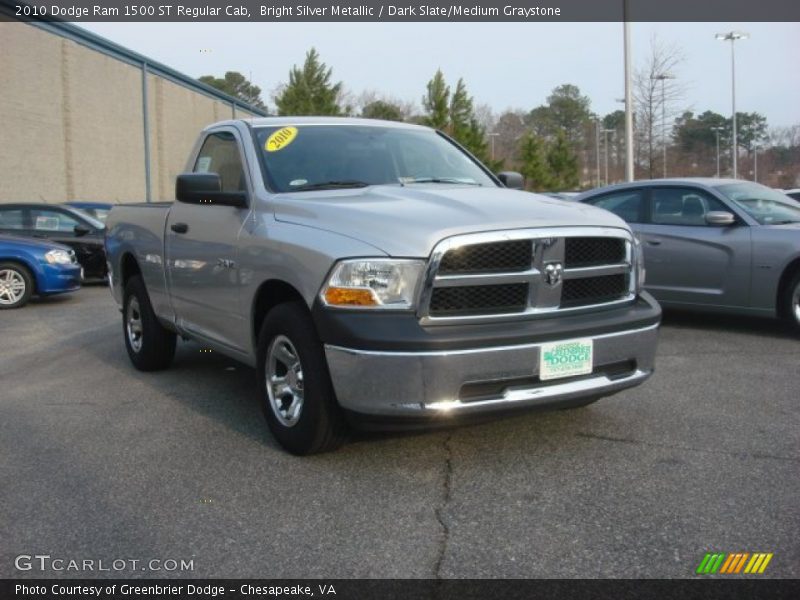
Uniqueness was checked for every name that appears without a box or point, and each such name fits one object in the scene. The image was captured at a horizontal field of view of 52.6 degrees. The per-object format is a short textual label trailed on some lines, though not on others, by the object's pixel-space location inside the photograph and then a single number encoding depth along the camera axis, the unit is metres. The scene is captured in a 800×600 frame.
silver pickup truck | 3.78
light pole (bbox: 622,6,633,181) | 20.75
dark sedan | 14.35
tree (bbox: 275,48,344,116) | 41.22
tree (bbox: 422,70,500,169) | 43.75
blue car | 11.86
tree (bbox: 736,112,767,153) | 70.04
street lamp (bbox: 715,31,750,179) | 39.51
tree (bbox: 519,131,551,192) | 45.28
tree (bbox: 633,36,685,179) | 25.94
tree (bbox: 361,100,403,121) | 45.94
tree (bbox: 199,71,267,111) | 74.31
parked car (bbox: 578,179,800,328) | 7.70
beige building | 23.41
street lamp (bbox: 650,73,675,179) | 25.62
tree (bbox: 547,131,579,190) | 46.88
